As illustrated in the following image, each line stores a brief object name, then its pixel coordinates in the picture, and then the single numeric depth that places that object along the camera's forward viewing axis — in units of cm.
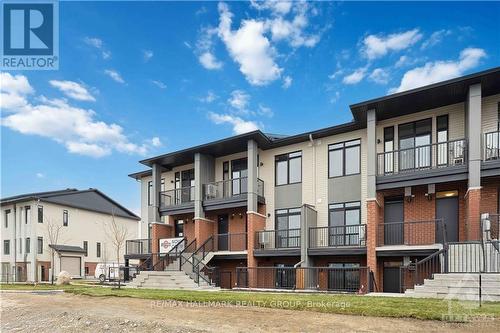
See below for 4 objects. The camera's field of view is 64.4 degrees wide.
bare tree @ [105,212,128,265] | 4362
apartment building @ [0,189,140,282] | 3691
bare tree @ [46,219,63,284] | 3624
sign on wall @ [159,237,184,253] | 2359
